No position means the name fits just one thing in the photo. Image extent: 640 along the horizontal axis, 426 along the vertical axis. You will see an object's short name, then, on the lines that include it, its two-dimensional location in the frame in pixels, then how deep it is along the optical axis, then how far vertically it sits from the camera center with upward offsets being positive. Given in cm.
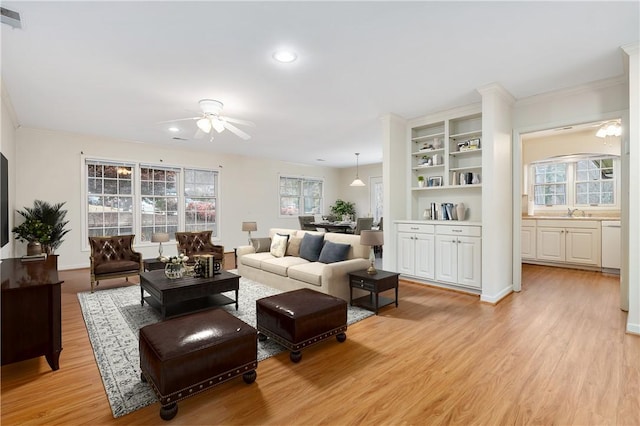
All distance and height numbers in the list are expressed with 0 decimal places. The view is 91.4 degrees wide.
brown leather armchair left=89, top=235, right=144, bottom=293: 446 -70
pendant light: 875 +83
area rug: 202 -114
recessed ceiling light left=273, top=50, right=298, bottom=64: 286 +147
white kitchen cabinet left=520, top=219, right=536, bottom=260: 621 -53
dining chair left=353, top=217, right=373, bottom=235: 710 -26
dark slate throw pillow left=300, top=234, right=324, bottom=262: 457 -51
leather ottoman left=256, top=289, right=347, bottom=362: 247 -89
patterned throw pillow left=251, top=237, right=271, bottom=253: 541 -54
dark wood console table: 217 -76
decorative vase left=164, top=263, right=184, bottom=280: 360 -66
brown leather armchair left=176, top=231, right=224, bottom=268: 556 -58
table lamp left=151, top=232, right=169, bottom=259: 513 -41
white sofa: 376 -75
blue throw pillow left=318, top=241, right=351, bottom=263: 423 -55
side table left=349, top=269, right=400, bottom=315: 353 -84
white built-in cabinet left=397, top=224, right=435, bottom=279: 463 -57
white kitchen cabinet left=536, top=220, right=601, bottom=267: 555 -54
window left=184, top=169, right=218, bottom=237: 747 +34
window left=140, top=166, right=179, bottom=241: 682 +28
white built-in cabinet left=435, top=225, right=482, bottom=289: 414 -58
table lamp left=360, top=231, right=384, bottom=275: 368 -31
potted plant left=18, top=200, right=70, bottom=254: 509 -6
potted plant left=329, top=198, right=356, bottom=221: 1020 +9
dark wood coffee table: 323 -84
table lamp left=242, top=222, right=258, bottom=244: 625 -28
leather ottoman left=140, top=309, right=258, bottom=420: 181 -89
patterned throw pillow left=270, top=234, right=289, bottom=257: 492 -51
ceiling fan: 403 +127
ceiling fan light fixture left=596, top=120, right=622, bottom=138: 493 +134
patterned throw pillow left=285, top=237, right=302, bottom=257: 496 -55
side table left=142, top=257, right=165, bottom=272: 464 -77
